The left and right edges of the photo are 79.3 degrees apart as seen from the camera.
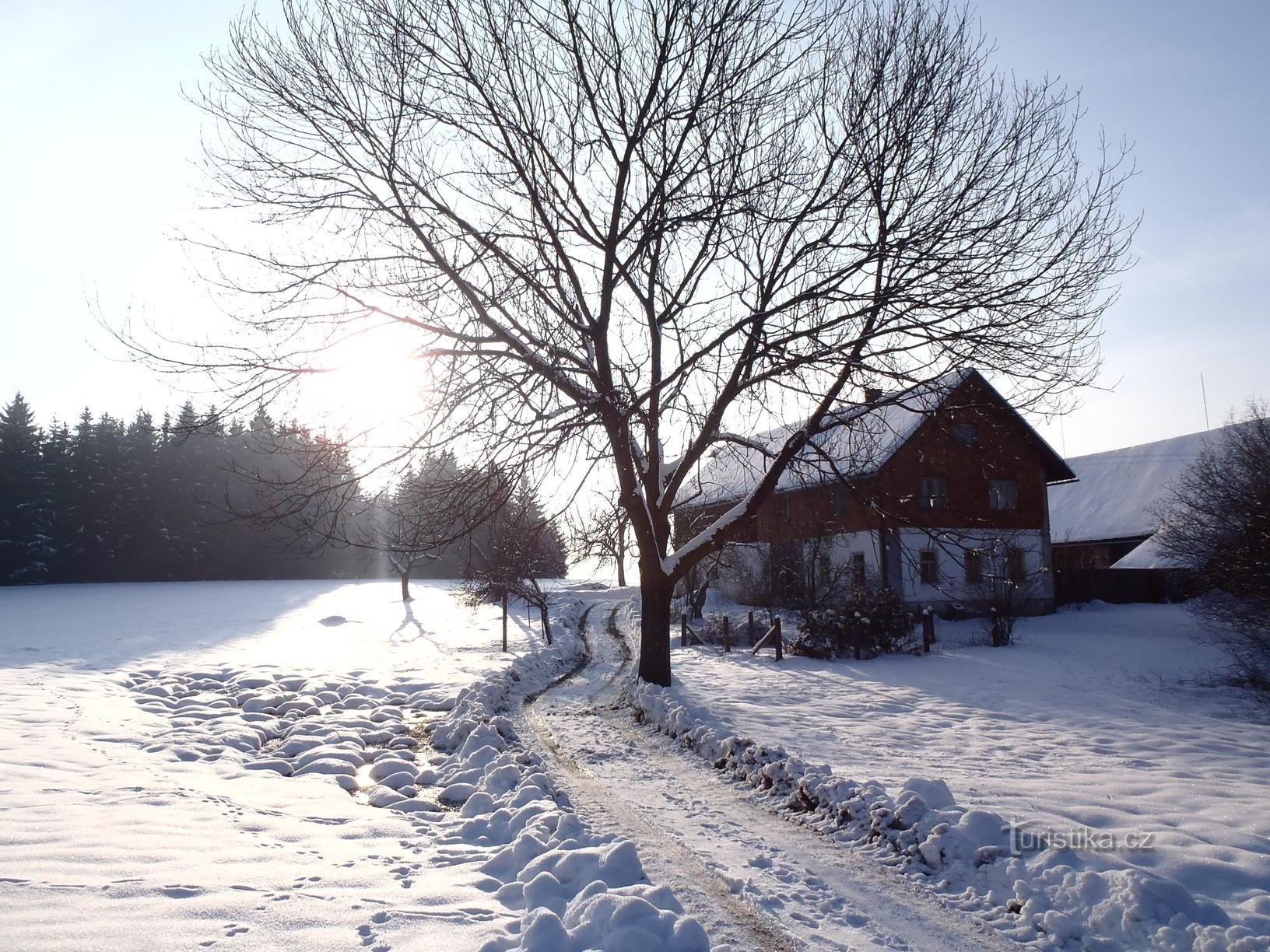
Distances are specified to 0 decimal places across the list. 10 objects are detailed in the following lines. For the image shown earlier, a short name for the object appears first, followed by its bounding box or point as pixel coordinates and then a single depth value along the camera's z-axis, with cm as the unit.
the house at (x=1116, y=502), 3828
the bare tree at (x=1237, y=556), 1405
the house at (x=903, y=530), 1964
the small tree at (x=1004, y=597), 2211
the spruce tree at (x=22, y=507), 4947
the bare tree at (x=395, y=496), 1008
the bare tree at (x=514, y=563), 1257
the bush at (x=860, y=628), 2028
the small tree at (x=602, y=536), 1289
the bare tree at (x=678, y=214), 1075
